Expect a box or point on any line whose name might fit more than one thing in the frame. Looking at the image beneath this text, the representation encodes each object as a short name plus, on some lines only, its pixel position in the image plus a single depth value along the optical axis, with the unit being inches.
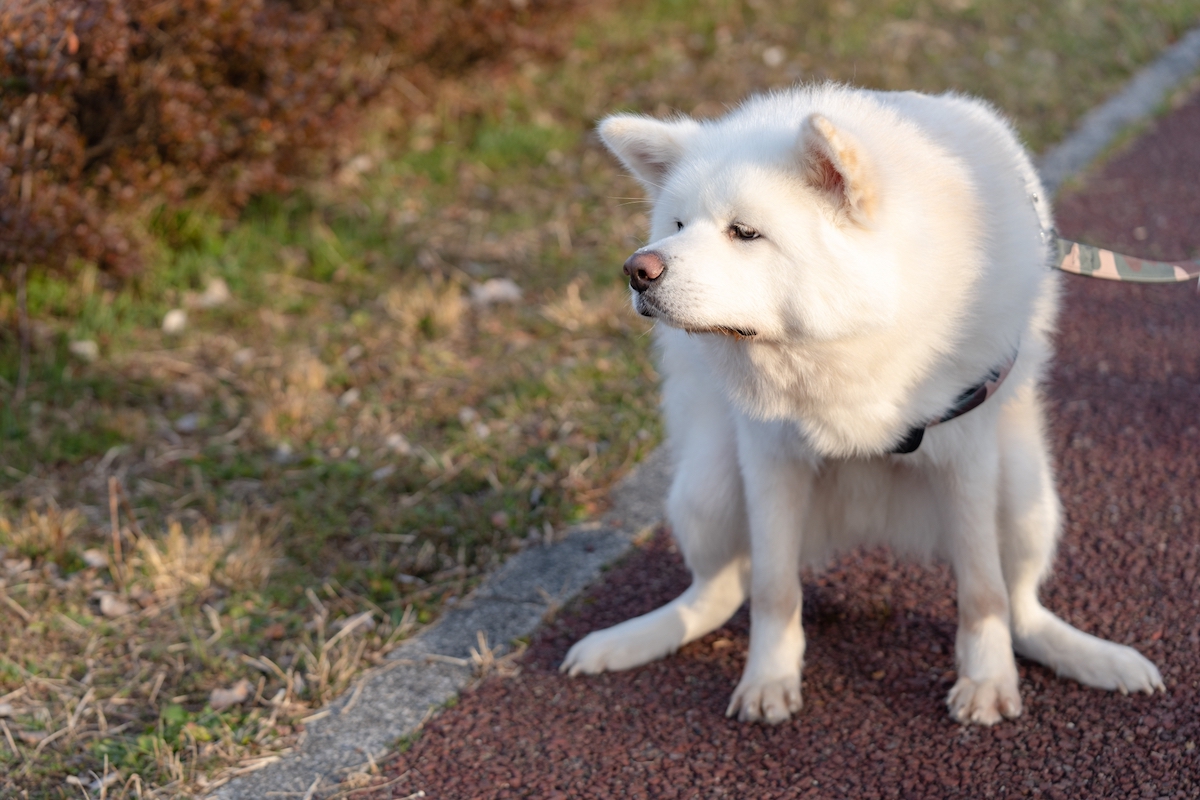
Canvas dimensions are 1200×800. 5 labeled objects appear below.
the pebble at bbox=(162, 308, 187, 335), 195.6
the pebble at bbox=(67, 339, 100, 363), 185.8
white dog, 92.0
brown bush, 169.8
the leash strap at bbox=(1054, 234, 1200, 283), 113.3
